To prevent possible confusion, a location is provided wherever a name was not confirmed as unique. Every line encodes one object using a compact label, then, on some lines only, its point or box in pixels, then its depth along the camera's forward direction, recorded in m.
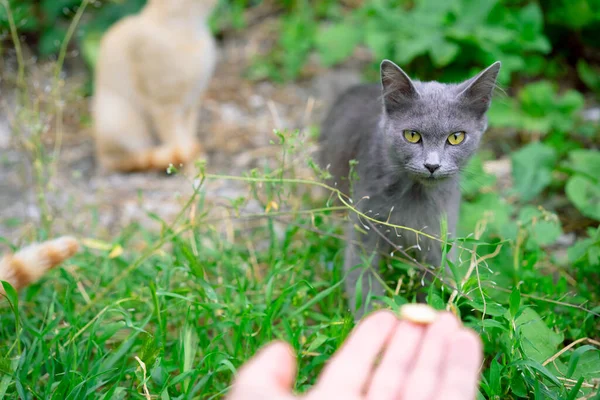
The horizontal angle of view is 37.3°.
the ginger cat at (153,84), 1.10
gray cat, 0.74
